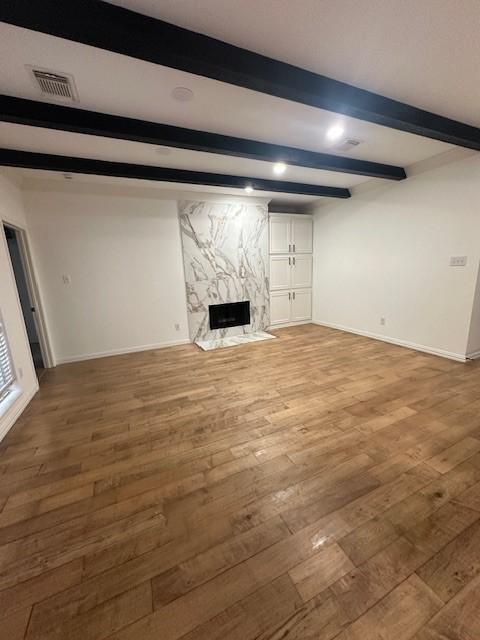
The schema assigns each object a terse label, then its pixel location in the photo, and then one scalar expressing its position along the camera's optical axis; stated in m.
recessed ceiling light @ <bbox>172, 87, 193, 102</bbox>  1.86
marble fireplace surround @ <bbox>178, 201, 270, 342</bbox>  4.60
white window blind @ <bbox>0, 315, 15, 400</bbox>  2.56
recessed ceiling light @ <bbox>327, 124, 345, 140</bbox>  2.44
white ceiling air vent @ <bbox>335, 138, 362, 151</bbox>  2.74
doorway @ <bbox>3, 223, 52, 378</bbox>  3.58
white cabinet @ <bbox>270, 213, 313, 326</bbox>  5.34
